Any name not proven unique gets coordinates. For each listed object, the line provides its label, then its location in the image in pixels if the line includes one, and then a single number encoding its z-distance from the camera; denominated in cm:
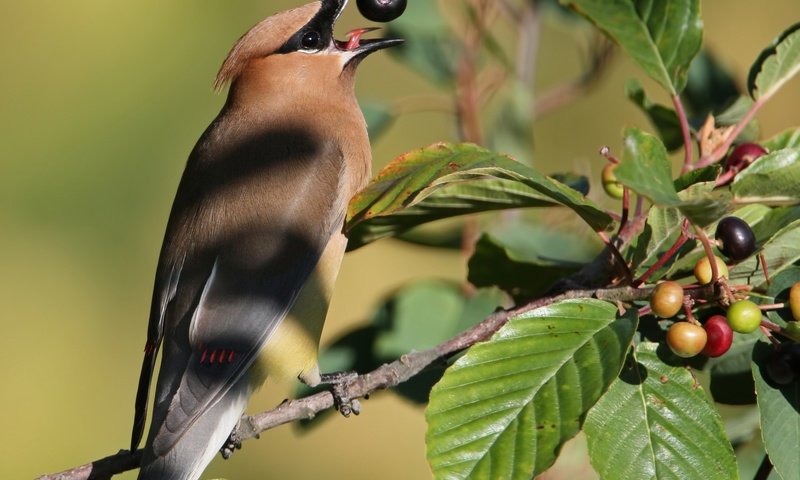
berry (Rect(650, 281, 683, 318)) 382
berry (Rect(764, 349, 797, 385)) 396
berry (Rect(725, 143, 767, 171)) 449
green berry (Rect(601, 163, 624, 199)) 498
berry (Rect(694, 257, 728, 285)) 402
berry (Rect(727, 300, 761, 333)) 382
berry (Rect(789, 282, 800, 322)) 391
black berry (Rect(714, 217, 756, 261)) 386
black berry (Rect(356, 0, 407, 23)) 576
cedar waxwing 568
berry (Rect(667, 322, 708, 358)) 387
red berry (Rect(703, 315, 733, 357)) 393
